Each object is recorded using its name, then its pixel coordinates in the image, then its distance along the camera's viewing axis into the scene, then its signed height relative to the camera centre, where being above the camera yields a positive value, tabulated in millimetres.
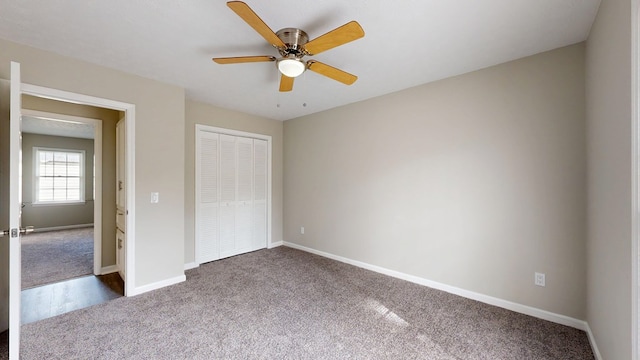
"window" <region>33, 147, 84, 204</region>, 6391 +119
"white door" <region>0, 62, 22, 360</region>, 1594 -212
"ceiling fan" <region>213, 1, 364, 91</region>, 1525 +916
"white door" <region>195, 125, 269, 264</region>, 3930 -239
